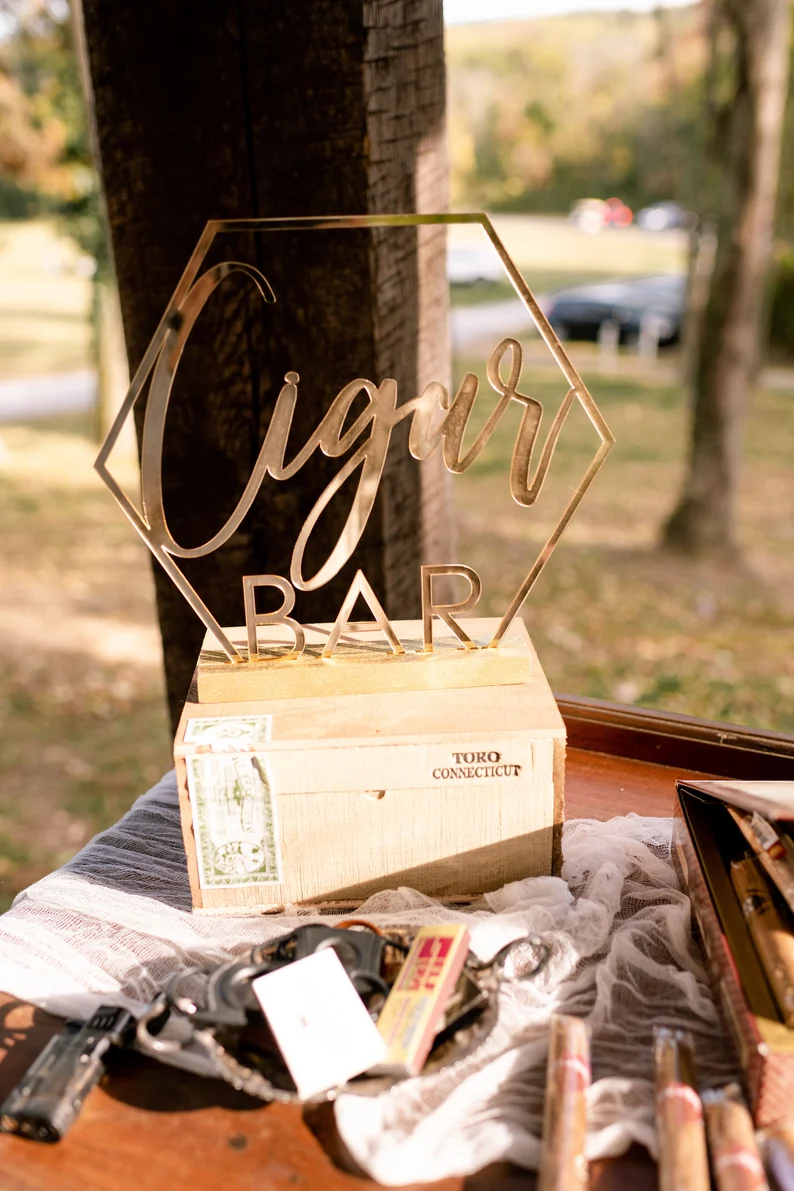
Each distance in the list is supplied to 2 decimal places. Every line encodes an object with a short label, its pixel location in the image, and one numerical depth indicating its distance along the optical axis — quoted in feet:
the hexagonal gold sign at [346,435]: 3.27
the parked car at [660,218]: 54.54
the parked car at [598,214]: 49.57
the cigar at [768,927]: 2.52
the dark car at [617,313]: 30.42
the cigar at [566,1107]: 2.27
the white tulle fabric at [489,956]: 2.43
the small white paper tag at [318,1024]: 2.50
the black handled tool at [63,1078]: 2.46
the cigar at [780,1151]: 2.29
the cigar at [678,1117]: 2.25
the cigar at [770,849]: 2.69
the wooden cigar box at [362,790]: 3.18
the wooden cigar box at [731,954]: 2.39
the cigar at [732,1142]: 2.23
